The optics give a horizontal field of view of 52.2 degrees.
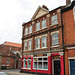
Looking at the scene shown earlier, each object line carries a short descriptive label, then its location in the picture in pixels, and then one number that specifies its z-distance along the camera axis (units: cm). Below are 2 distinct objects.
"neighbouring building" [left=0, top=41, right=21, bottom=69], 2500
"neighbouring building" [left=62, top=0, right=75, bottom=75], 1070
